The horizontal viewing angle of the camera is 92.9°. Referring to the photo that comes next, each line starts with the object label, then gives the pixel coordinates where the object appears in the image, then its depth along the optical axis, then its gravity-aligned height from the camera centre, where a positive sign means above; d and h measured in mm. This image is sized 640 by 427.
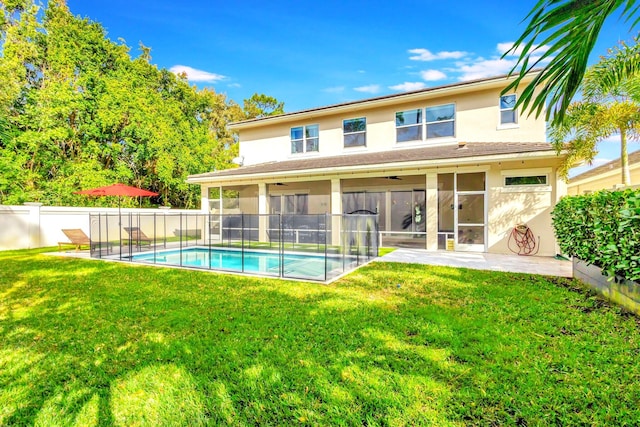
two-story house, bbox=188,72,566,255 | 10398 +1718
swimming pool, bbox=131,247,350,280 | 8016 -1465
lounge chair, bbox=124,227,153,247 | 11317 -832
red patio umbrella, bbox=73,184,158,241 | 12258 +971
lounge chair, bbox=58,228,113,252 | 11659 -882
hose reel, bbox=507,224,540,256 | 10273 -976
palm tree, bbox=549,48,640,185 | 8039 +2516
